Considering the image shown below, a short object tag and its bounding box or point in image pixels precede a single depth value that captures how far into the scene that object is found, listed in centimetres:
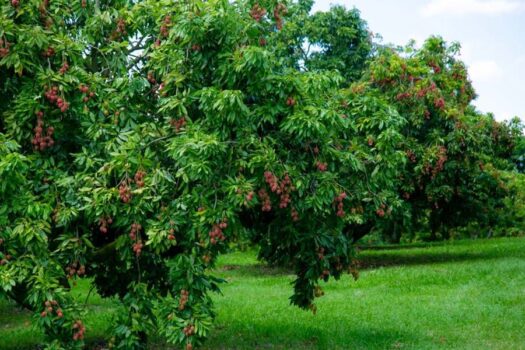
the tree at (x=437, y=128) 2048
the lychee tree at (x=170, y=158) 839
